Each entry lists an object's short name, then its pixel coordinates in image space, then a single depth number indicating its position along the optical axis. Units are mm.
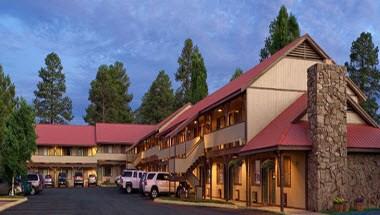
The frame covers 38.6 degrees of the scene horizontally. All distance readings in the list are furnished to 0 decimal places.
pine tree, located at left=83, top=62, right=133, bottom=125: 98562
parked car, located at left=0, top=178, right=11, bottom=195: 41031
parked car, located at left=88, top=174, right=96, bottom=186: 71312
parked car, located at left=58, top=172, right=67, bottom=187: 67125
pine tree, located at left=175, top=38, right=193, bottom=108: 89250
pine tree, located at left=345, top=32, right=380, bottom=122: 64000
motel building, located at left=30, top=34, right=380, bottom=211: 26141
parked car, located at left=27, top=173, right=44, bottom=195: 45369
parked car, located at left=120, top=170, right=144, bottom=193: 47625
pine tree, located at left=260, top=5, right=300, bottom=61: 50688
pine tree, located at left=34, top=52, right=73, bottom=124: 98625
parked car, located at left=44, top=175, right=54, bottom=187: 65000
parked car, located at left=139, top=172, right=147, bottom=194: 41638
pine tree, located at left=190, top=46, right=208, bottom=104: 68062
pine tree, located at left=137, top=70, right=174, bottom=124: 91625
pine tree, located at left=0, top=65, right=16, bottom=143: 49625
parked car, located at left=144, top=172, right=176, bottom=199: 39688
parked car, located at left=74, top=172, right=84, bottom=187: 68562
